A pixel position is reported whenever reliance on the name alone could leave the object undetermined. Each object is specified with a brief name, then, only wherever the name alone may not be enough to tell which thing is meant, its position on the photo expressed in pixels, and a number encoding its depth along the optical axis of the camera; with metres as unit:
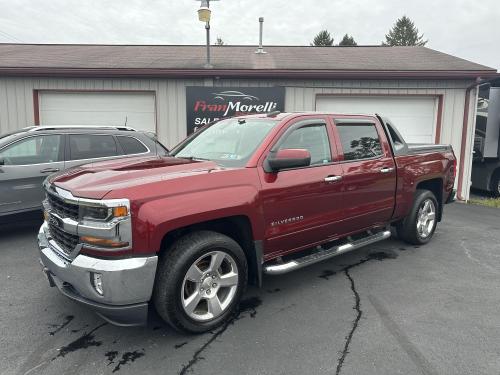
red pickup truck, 2.78
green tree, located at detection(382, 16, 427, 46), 55.31
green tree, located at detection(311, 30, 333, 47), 53.41
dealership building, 9.72
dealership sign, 9.91
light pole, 9.14
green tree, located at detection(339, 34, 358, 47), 51.88
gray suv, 5.67
